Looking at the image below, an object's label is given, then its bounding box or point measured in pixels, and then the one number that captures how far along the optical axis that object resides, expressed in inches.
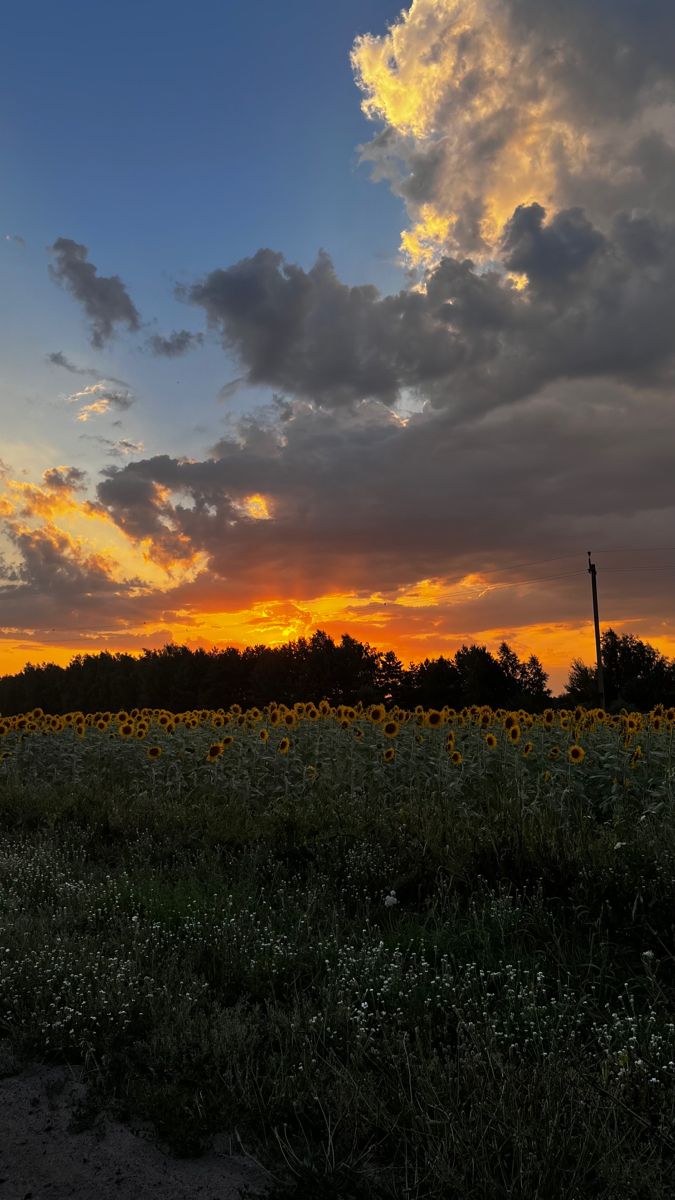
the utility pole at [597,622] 1555.1
